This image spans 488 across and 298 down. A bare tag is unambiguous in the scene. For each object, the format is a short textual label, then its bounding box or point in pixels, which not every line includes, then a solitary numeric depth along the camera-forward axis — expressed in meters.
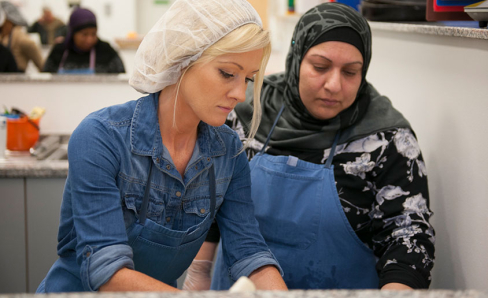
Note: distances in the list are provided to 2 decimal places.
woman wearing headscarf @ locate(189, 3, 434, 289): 1.43
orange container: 2.41
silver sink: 2.44
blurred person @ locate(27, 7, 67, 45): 6.96
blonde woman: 1.03
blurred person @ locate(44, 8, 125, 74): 3.41
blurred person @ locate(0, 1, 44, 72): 4.51
